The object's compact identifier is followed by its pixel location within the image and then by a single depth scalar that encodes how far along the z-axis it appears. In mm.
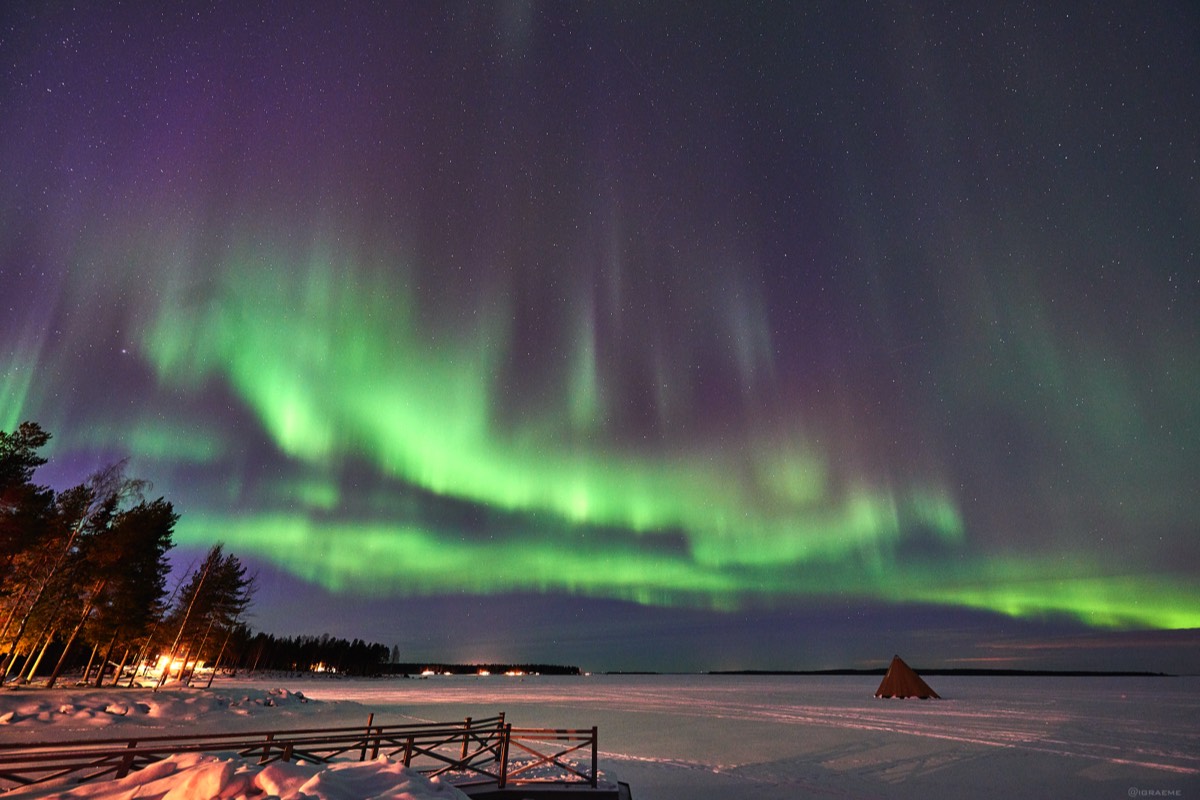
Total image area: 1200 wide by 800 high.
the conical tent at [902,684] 74062
